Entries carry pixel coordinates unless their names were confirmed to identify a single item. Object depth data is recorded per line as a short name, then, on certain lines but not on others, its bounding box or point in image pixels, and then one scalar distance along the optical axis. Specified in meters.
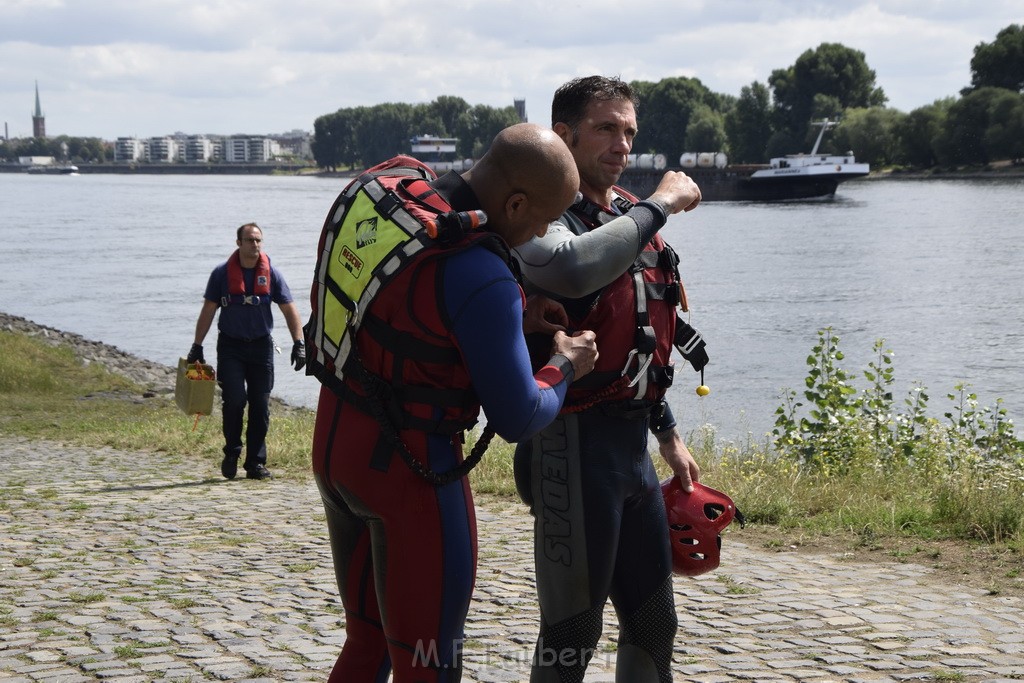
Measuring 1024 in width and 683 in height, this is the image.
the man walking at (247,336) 9.73
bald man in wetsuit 2.66
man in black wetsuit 3.29
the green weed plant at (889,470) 7.20
